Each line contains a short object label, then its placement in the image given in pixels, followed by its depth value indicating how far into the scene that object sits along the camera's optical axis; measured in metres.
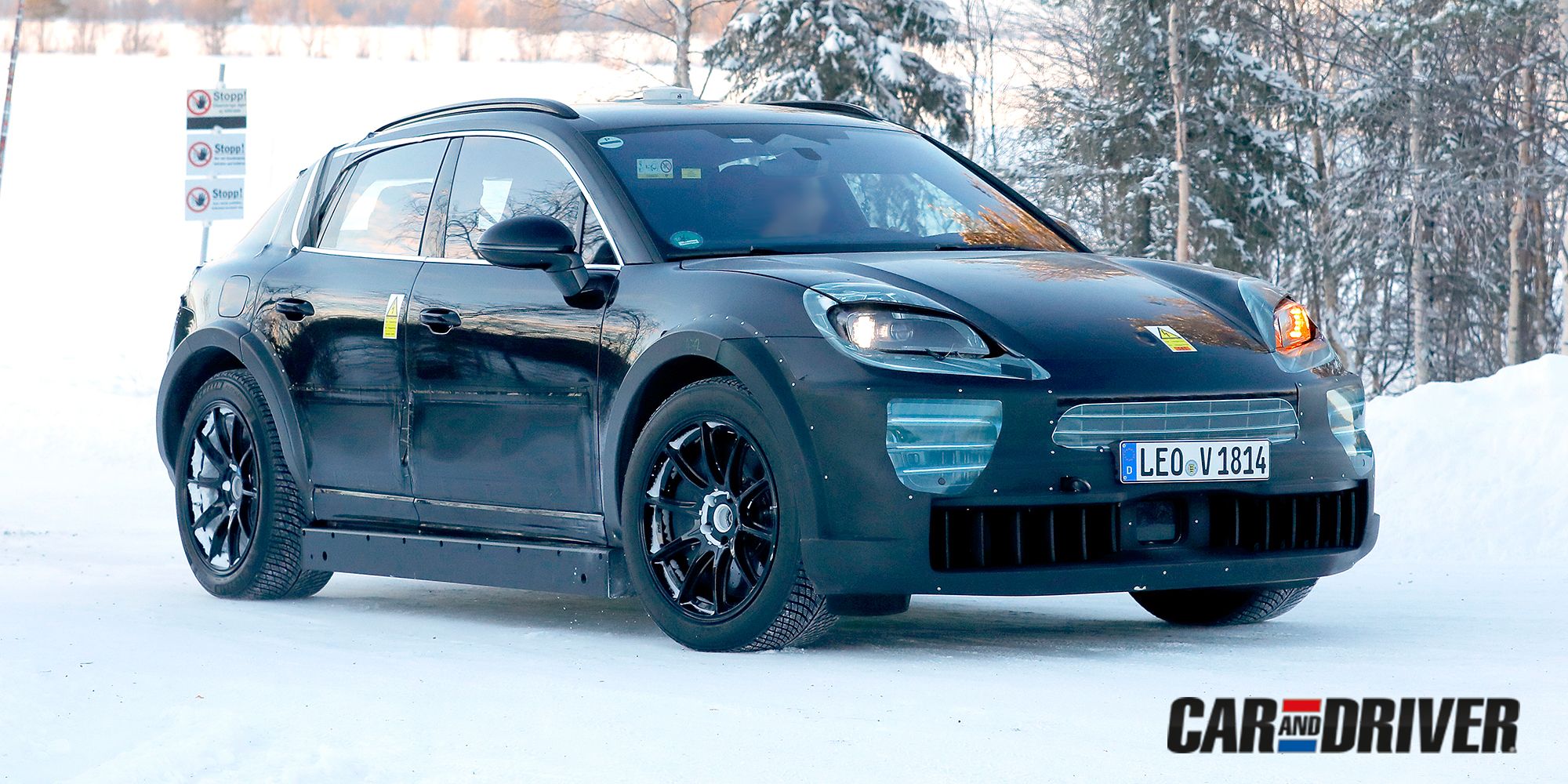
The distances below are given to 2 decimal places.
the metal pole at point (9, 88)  25.70
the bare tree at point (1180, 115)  32.34
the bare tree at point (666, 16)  35.34
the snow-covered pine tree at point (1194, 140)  32.53
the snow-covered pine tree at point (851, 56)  30.97
